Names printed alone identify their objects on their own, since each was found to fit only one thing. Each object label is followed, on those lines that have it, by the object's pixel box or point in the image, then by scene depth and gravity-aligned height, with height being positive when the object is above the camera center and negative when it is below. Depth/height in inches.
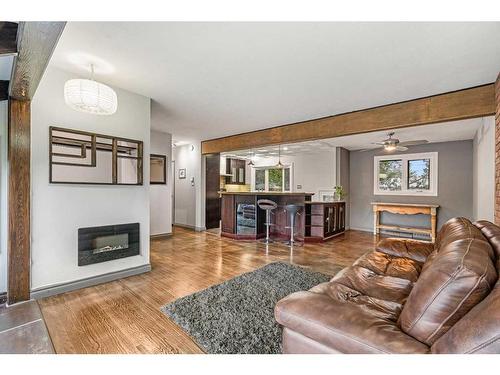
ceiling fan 175.2 +32.0
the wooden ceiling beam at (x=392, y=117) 113.6 +39.8
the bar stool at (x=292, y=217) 188.7 -26.3
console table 220.5 -24.0
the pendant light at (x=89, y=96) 80.1 +30.5
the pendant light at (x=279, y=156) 276.8 +39.0
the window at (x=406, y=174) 233.5 +12.0
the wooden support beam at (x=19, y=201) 91.7 -6.7
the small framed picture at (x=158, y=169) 209.4 +13.9
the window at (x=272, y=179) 325.1 +9.3
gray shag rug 69.0 -45.7
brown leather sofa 32.6 -21.7
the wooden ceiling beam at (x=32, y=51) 51.6 +33.7
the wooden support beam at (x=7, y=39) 60.2 +36.7
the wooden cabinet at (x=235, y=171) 345.7 +21.0
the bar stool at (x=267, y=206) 196.4 -17.0
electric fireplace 109.0 -28.5
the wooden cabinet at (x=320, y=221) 207.9 -31.2
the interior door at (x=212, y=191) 259.9 -6.6
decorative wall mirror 103.9 +12.5
